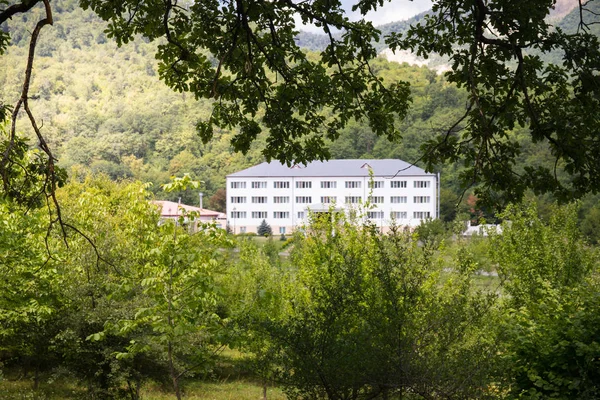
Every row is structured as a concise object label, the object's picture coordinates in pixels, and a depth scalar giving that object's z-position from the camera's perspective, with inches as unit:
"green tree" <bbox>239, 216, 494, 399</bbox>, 330.6
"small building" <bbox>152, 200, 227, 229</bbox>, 3620.8
